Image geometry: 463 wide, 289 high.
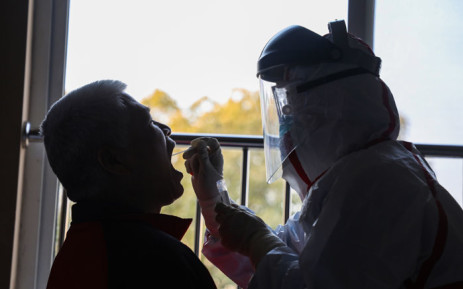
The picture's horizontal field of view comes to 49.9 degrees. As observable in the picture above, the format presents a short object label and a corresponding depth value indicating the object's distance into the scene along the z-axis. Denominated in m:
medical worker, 1.04
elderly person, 1.08
